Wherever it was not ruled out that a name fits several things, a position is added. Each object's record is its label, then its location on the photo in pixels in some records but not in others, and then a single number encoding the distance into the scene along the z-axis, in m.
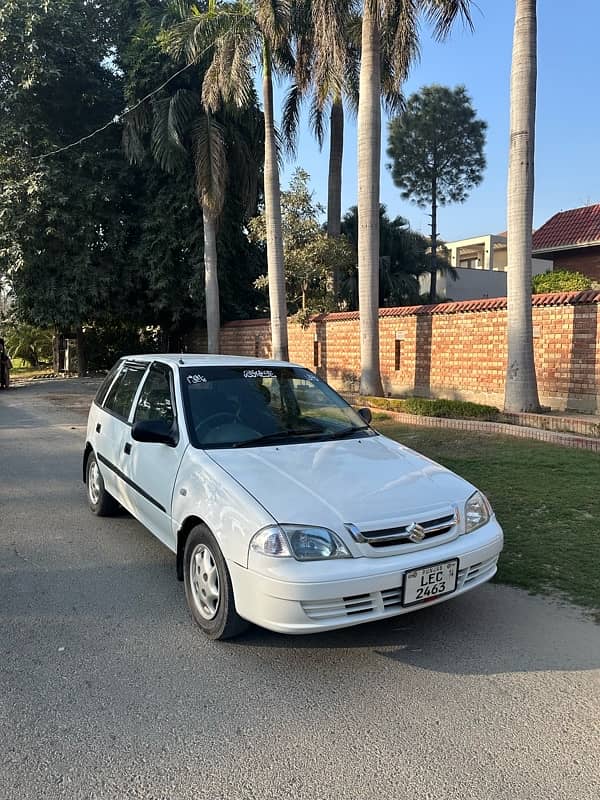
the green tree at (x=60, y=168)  22.09
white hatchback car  3.18
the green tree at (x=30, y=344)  33.22
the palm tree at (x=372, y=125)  13.34
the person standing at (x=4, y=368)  21.28
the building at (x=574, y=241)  19.66
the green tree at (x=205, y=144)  20.23
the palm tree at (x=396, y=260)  27.67
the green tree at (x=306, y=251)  19.52
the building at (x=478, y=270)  38.50
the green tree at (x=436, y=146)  36.00
